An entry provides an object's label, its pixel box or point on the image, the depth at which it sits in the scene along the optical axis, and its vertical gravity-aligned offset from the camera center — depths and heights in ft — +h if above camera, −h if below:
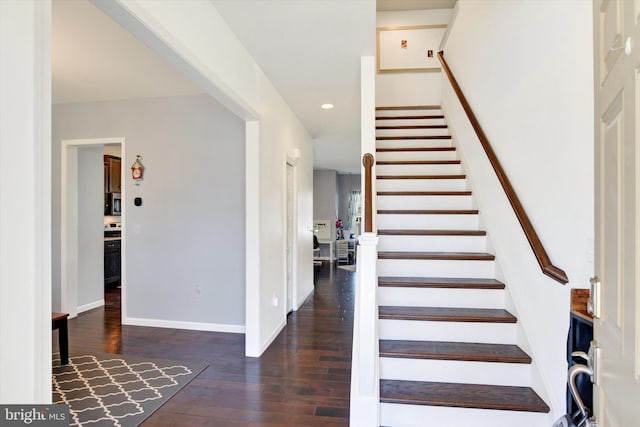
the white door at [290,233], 15.21 -0.93
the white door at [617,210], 1.89 +0.01
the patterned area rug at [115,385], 7.24 -4.39
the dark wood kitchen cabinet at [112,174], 20.21 +2.45
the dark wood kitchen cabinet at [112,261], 19.01 -2.79
